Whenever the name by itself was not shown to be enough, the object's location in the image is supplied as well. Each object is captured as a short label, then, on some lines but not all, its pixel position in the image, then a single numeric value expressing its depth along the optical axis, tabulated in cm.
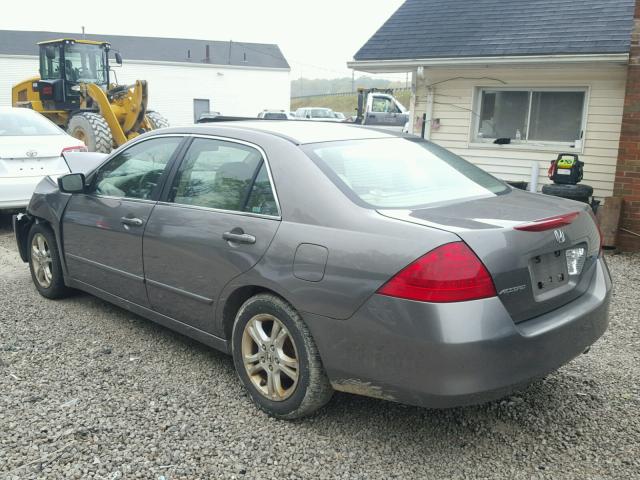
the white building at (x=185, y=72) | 3728
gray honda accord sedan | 260
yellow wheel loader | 1305
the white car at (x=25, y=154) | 762
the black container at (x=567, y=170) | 855
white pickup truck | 1984
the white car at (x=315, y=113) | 3180
